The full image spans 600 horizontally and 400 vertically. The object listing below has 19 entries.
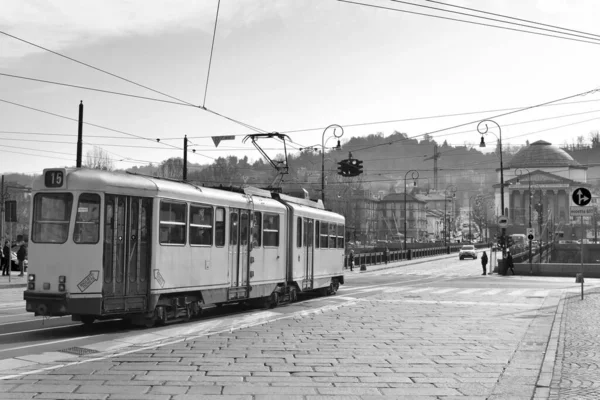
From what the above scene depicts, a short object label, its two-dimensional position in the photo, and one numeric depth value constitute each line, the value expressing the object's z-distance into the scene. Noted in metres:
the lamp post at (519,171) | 138.88
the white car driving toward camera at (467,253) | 68.94
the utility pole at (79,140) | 25.70
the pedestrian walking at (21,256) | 30.68
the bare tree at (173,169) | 82.56
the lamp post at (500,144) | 40.12
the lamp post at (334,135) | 39.29
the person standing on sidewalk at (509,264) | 41.91
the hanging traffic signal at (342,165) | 33.83
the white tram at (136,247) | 12.26
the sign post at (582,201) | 20.16
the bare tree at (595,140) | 155.00
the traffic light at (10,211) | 26.45
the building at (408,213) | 148.62
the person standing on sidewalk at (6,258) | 30.70
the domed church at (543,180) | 132.25
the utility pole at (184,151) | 32.24
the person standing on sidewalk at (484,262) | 43.51
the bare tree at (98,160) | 57.55
